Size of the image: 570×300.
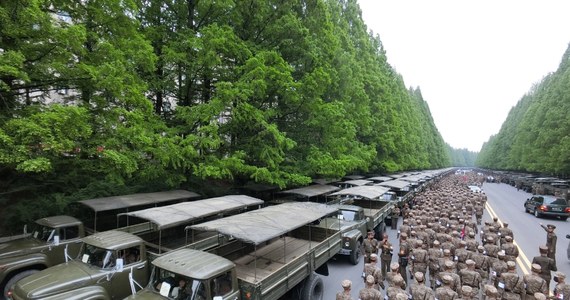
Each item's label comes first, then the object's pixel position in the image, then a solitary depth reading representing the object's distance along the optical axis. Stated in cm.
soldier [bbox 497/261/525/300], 691
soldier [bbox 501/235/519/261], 971
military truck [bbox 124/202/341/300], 531
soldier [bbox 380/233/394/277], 960
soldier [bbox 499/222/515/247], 1135
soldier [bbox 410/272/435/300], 626
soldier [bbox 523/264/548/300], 681
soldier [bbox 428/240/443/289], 855
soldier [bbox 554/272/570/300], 649
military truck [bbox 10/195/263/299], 552
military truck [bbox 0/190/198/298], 708
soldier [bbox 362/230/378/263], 997
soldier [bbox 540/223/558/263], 1046
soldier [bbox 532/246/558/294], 853
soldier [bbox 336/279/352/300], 589
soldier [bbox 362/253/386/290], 725
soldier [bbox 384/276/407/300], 615
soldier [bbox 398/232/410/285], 928
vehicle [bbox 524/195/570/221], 1912
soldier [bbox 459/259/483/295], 721
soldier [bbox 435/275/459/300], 607
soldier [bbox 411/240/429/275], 872
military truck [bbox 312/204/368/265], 1074
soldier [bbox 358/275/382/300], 604
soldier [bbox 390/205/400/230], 1684
